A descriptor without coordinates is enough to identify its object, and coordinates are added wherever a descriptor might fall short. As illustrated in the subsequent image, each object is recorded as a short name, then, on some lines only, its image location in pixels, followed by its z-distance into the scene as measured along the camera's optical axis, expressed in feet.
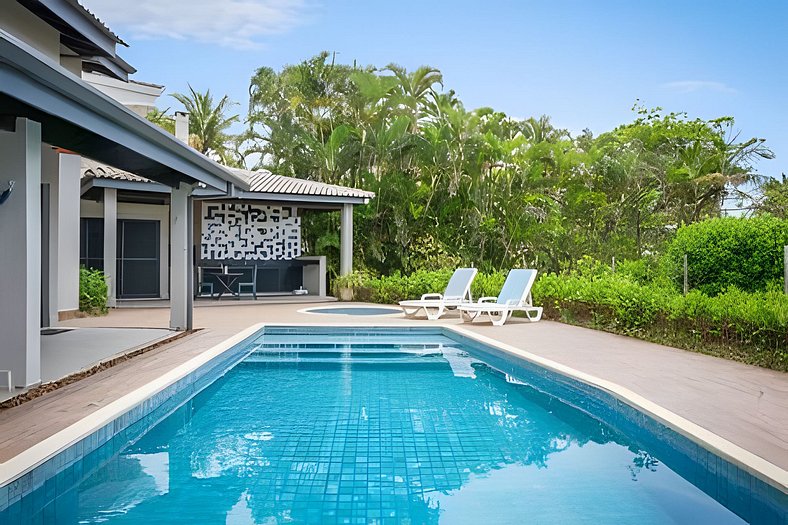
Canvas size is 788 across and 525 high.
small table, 58.39
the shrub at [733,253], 33.65
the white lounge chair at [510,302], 39.99
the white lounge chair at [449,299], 44.05
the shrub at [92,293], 44.88
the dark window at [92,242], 59.98
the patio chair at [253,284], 59.47
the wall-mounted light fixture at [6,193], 17.92
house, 17.89
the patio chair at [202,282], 62.52
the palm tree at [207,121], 108.78
